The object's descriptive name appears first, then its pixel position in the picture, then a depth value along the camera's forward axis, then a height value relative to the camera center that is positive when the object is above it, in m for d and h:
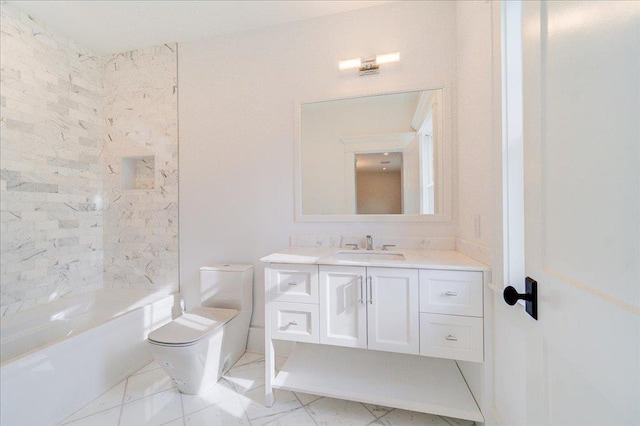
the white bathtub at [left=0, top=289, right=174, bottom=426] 1.34 -0.85
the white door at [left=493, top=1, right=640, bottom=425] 0.46 +0.01
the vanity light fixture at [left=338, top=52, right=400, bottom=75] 1.92 +1.13
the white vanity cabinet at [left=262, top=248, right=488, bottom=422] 1.35 -0.60
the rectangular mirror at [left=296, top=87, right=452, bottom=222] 1.89 +0.42
